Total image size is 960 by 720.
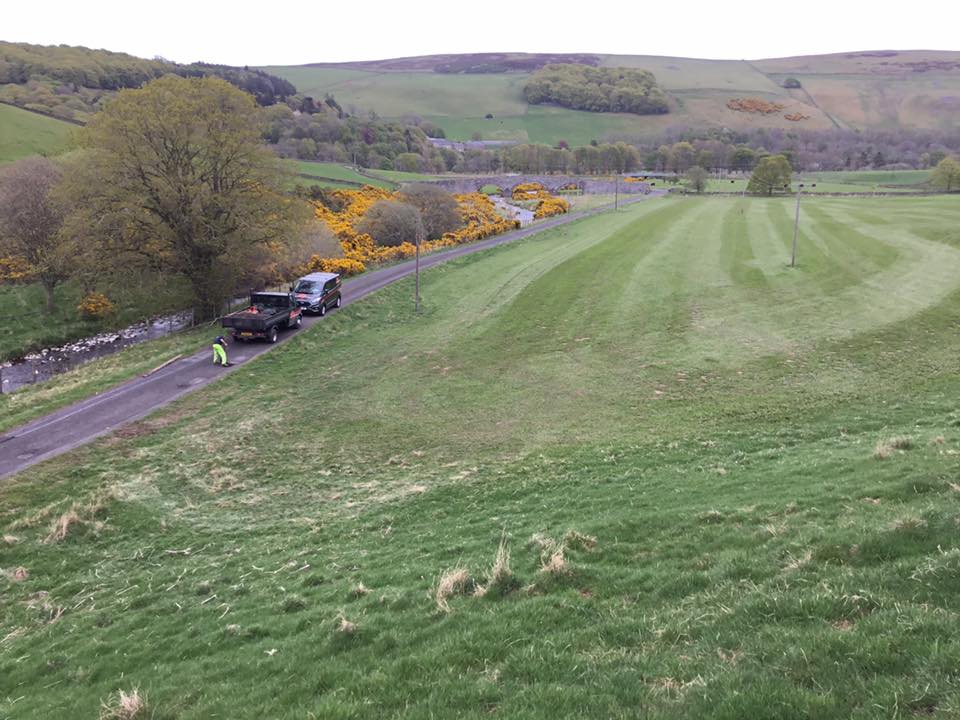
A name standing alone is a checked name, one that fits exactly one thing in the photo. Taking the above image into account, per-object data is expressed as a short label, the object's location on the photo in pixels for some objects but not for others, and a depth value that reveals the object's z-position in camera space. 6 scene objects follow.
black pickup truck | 30.39
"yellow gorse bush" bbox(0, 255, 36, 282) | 48.19
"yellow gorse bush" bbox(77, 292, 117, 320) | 46.72
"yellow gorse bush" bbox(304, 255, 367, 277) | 50.44
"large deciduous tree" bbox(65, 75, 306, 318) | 33.56
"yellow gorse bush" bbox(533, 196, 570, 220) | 88.38
